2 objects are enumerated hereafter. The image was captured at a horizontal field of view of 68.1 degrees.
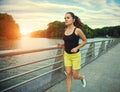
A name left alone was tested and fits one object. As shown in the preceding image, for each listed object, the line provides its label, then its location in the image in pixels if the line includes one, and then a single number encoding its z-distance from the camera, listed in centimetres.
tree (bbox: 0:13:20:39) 6052
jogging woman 164
